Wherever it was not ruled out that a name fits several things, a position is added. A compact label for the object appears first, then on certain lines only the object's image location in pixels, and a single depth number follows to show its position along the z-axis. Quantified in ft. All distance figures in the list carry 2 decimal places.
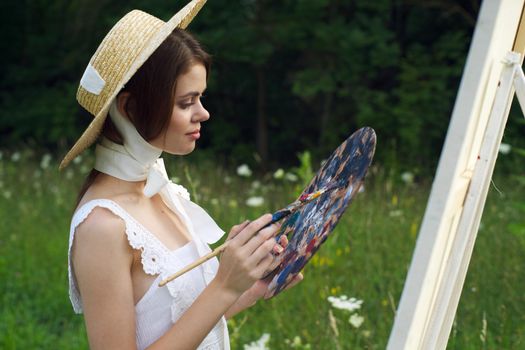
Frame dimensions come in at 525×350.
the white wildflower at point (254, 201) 13.01
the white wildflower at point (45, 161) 21.89
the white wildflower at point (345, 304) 8.02
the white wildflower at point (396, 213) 14.31
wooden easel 3.87
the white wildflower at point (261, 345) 8.23
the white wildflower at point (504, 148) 14.56
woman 5.25
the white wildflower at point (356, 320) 8.46
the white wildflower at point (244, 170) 15.67
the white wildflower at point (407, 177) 15.96
